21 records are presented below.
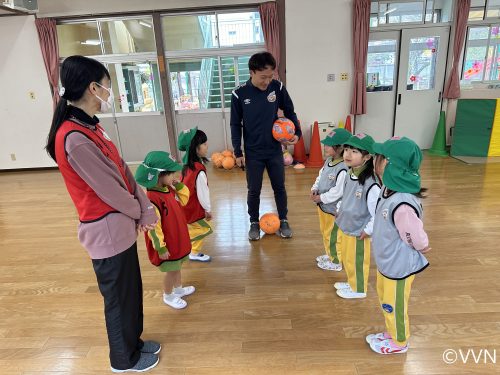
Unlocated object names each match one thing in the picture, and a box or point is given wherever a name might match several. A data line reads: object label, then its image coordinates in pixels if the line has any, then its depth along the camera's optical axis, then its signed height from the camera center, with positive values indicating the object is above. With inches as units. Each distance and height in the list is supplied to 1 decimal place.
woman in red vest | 51.6 -15.9
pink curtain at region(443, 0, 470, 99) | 216.2 +17.6
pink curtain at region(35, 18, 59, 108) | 233.3 +34.0
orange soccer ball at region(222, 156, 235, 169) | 231.3 -50.8
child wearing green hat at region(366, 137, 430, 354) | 57.0 -27.5
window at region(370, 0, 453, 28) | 226.7 +41.9
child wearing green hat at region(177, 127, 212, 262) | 97.4 -26.5
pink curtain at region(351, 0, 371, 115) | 220.4 +20.0
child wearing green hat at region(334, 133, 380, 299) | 75.2 -29.6
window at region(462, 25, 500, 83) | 225.8 +10.9
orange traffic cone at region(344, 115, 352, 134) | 237.8 -30.6
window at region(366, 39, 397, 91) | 235.5 +8.8
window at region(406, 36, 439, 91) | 231.6 +8.1
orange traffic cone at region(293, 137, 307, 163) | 239.8 -48.9
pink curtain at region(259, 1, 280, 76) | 225.9 +38.0
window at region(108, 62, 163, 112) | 254.4 +3.9
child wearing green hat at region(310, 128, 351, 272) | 87.4 -29.2
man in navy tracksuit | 112.7 -14.7
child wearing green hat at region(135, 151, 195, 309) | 76.9 -29.7
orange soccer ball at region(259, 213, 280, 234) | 127.3 -51.2
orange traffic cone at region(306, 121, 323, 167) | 230.2 -47.2
